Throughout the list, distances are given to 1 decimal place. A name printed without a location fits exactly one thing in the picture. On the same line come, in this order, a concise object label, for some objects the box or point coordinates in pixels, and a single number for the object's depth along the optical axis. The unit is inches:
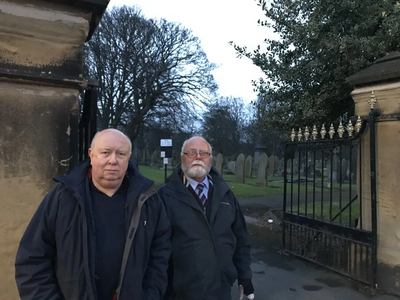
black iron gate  169.6
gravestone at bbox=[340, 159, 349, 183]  894.4
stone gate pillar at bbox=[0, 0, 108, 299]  101.7
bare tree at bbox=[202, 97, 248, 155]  1737.2
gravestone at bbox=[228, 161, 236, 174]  1022.0
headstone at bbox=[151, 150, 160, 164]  1414.6
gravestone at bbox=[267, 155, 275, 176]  912.9
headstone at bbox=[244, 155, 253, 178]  792.9
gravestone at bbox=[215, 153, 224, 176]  735.3
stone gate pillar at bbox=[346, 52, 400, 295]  162.7
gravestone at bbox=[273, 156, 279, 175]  1021.9
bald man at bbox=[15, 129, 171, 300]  65.2
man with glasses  91.4
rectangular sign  546.9
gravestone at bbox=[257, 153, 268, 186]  686.5
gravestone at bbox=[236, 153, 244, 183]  695.7
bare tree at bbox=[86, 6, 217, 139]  968.9
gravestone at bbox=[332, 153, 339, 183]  854.5
